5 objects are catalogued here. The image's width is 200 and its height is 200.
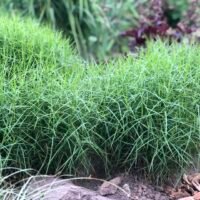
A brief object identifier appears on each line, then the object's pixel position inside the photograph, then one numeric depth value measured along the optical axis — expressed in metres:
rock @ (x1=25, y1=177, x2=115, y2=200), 2.32
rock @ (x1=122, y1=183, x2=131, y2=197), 2.67
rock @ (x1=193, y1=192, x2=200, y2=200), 2.62
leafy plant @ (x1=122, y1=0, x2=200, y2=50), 5.09
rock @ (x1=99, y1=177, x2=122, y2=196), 2.63
